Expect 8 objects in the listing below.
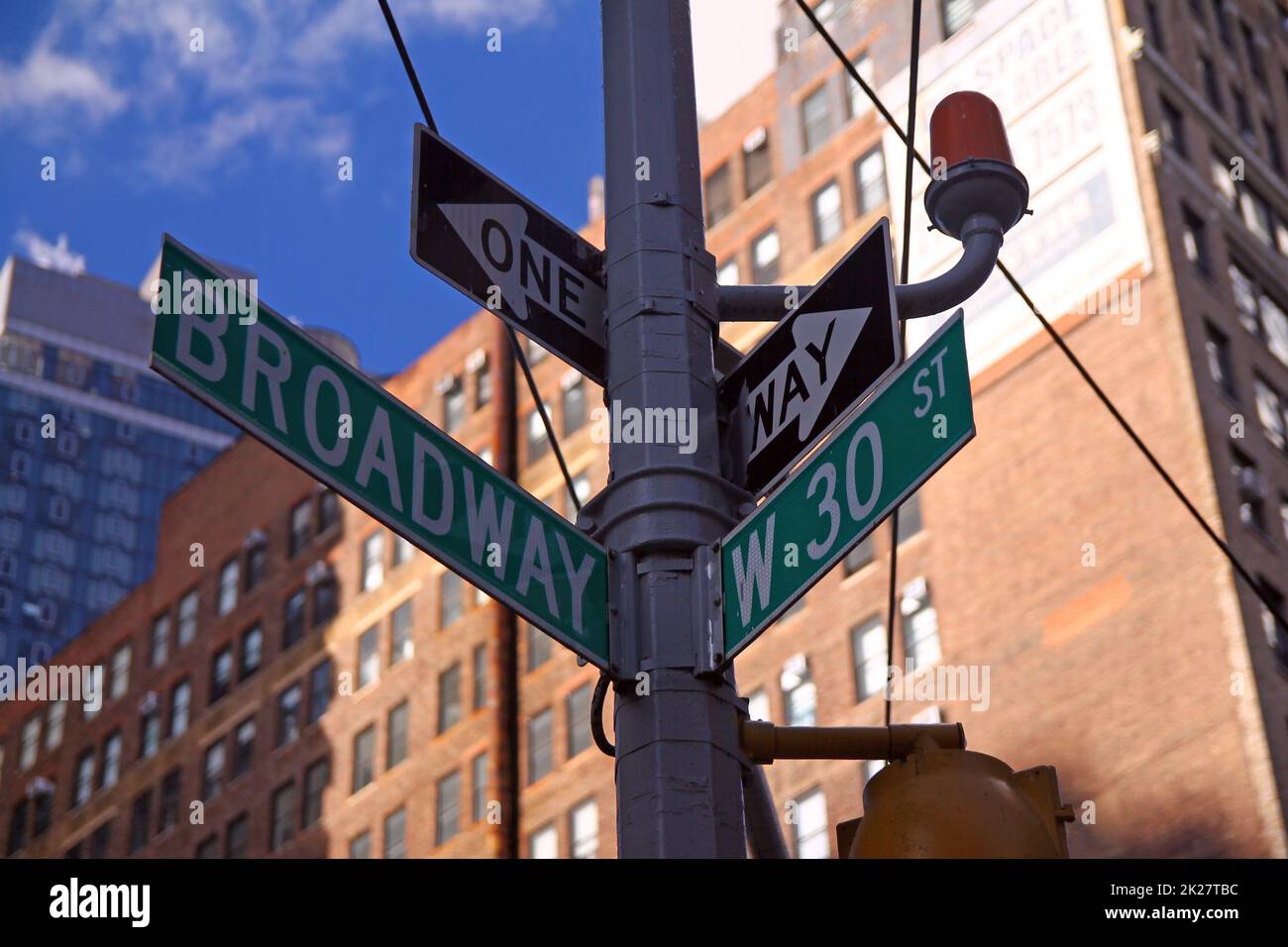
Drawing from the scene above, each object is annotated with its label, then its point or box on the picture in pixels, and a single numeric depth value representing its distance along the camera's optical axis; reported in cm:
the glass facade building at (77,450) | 14625
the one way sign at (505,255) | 634
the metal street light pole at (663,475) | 559
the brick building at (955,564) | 4684
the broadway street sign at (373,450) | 539
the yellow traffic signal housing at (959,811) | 543
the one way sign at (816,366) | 602
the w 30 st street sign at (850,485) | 553
